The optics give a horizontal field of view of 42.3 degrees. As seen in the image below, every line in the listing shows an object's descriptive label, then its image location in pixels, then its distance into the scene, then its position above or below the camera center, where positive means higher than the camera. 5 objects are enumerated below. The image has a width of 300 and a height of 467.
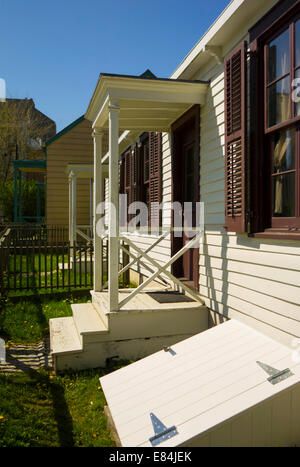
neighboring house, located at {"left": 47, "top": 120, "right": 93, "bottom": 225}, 16.03 +1.93
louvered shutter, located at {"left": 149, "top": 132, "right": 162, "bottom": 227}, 7.05 +0.87
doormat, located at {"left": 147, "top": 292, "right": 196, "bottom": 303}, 5.25 -1.05
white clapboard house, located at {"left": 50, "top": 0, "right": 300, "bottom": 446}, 2.67 -0.25
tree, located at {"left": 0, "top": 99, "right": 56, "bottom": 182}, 27.44 +6.90
